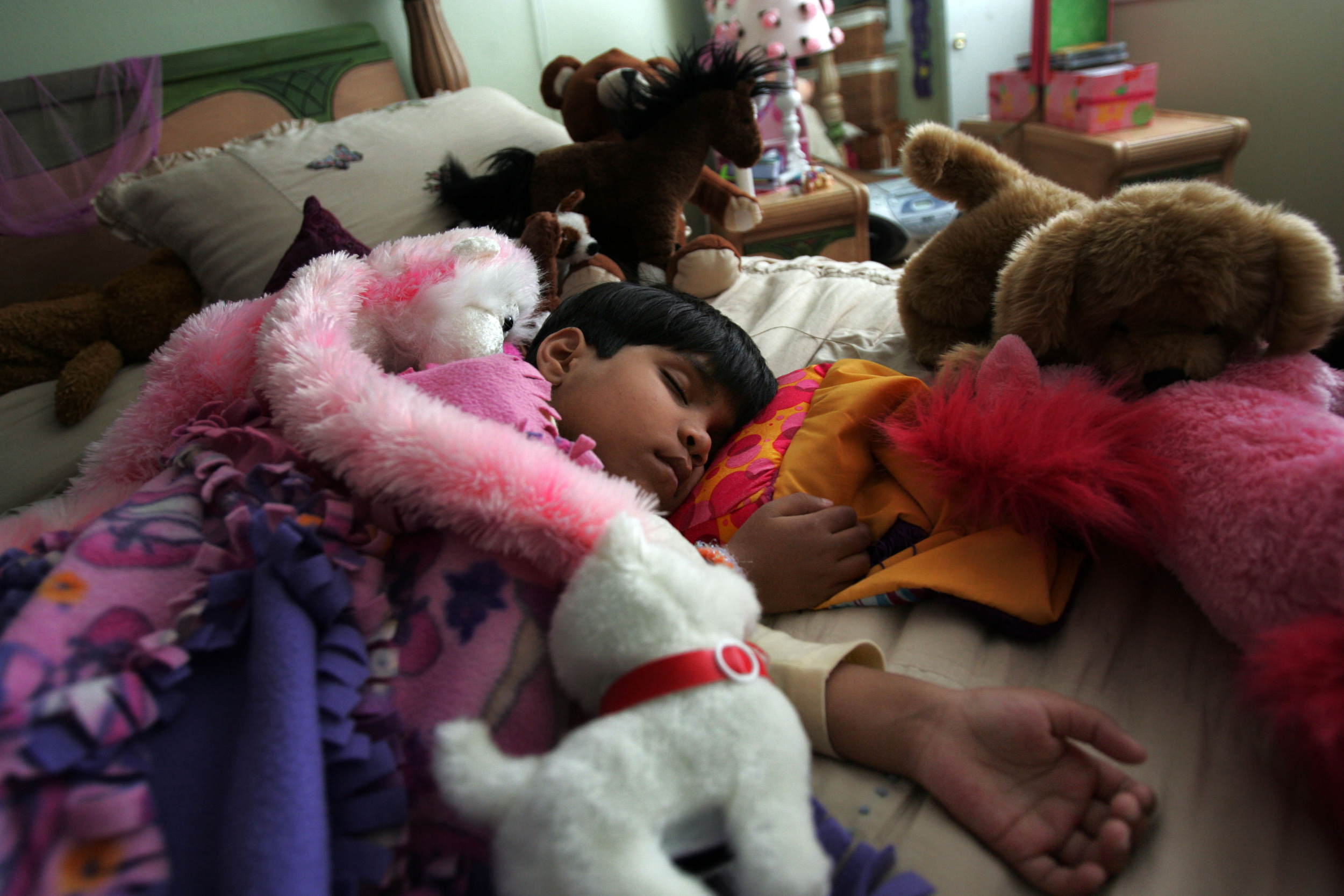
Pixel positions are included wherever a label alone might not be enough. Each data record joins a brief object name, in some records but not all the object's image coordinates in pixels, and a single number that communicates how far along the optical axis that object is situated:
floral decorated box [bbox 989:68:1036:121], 2.33
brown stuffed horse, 1.50
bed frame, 1.56
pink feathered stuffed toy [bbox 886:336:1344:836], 0.46
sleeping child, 0.52
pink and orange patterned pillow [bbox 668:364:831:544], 0.86
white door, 2.63
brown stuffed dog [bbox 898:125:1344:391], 0.67
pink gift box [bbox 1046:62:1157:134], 2.02
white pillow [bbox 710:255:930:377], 1.18
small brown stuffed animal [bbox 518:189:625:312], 1.27
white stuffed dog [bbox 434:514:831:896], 0.38
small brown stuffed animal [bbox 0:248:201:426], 1.18
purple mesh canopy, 1.46
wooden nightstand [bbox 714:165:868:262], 2.03
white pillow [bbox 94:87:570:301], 1.41
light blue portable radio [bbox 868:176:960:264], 2.32
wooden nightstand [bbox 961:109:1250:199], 1.93
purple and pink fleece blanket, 0.41
